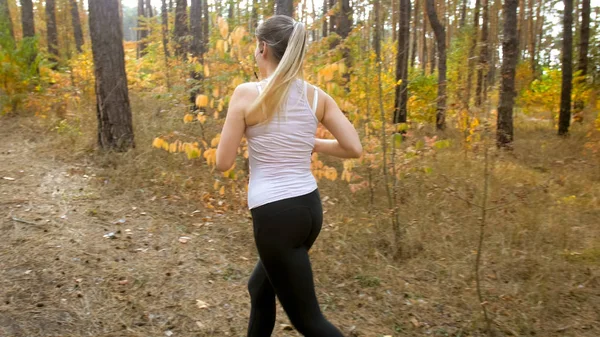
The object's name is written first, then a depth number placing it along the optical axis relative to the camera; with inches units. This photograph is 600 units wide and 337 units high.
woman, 72.5
